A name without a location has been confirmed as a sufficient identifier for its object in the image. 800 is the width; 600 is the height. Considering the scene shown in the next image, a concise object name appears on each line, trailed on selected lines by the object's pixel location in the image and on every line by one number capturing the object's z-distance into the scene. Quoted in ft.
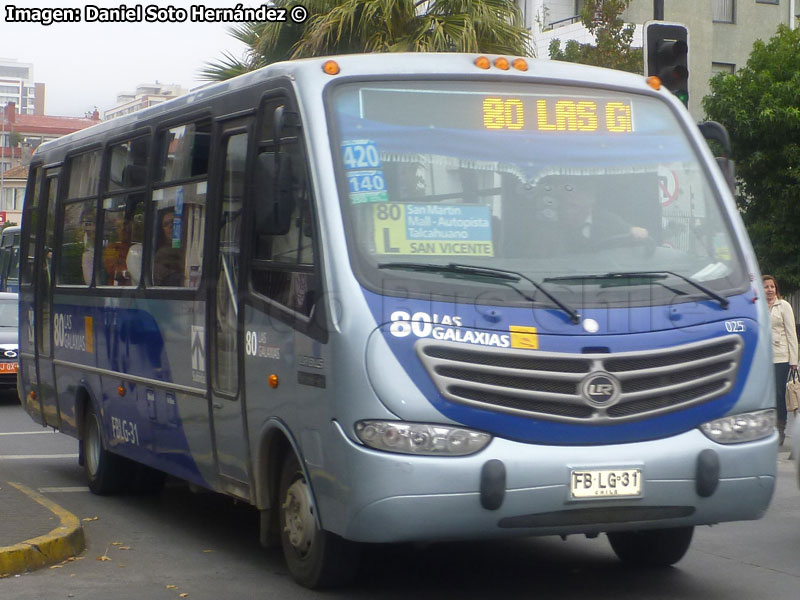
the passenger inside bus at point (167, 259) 28.71
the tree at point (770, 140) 95.50
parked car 66.64
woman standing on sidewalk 47.57
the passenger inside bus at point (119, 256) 32.45
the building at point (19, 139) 424.05
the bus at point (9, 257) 122.32
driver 22.04
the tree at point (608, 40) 73.56
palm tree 61.62
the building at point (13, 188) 422.82
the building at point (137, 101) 582.51
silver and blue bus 20.24
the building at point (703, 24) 124.06
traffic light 42.27
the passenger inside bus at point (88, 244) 35.45
